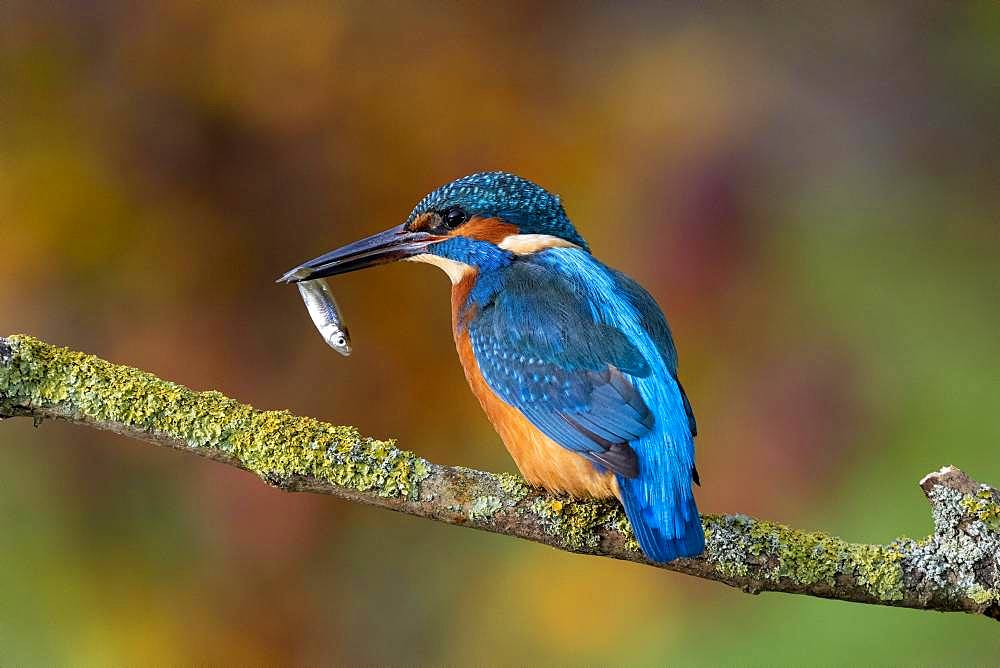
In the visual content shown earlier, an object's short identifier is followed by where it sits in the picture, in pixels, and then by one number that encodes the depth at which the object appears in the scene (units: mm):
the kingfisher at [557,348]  4244
